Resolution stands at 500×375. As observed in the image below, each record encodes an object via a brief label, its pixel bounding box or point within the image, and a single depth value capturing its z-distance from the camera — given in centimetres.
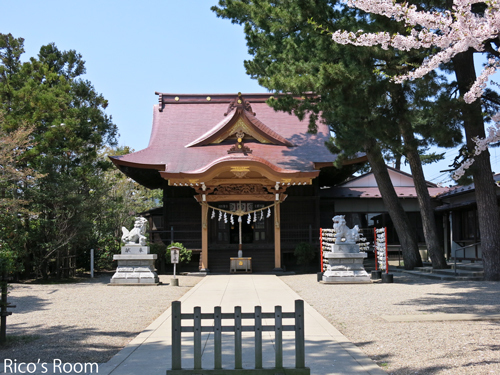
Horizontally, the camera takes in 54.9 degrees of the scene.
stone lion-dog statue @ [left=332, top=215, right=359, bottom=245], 1416
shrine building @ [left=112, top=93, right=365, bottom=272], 1845
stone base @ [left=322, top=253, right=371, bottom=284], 1402
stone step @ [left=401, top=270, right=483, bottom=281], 1400
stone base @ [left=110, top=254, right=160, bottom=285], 1450
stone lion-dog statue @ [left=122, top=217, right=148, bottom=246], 1471
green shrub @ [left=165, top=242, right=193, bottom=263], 1855
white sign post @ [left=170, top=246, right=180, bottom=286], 1440
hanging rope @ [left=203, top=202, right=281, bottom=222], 1864
